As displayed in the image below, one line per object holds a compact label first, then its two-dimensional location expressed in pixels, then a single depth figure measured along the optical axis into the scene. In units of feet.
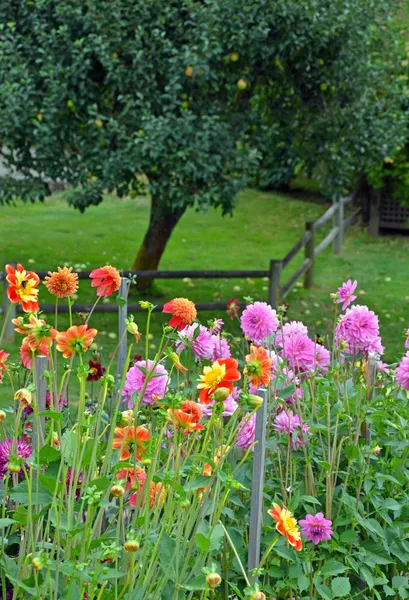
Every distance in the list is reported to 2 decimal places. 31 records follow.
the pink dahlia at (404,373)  9.28
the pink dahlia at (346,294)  10.37
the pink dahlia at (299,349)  10.14
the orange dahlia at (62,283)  7.53
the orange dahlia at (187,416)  7.04
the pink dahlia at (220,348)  9.82
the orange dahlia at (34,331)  6.45
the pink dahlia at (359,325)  10.00
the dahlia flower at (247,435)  8.82
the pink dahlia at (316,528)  8.25
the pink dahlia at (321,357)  10.57
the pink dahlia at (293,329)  10.32
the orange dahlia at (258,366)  6.61
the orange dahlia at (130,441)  7.33
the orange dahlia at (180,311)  7.49
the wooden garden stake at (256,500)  7.32
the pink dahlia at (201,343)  8.81
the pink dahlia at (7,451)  8.29
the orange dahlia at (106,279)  7.61
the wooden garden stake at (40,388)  7.57
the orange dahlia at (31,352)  7.09
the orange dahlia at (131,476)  7.47
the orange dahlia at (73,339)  6.79
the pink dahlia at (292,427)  9.15
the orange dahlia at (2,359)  8.23
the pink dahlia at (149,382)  8.64
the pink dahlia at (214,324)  8.71
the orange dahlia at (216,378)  6.73
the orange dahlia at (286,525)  6.80
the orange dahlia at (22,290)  7.38
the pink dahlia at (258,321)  9.44
